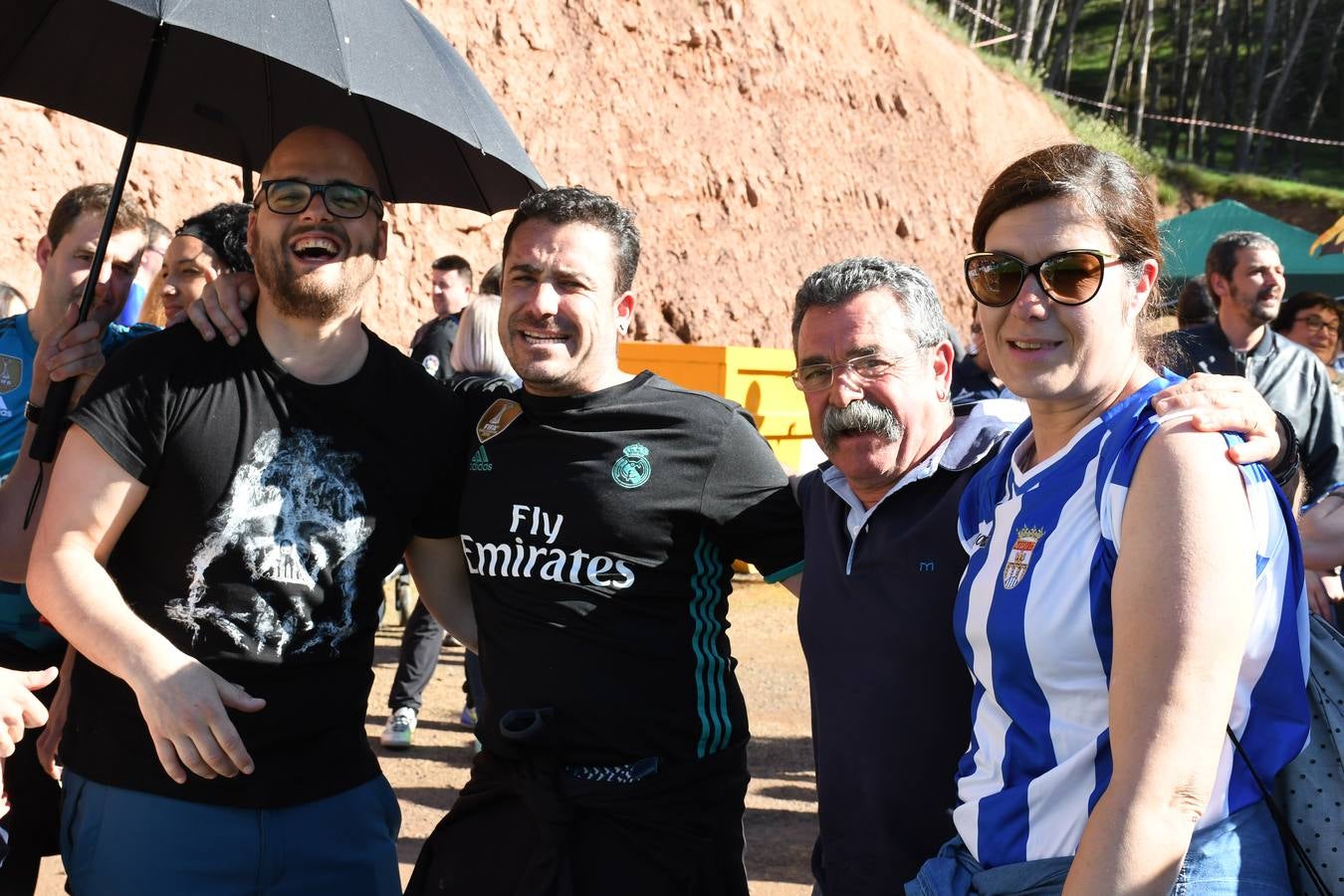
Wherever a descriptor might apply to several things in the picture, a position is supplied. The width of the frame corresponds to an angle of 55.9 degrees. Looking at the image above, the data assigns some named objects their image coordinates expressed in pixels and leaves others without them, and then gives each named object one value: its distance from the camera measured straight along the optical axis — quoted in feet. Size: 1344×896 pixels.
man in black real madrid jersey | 9.61
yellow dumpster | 37.78
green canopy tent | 78.07
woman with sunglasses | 5.96
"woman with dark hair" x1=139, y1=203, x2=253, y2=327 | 12.51
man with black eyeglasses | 9.12
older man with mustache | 8.43
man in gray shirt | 19.08
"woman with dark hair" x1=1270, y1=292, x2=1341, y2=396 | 27.12
